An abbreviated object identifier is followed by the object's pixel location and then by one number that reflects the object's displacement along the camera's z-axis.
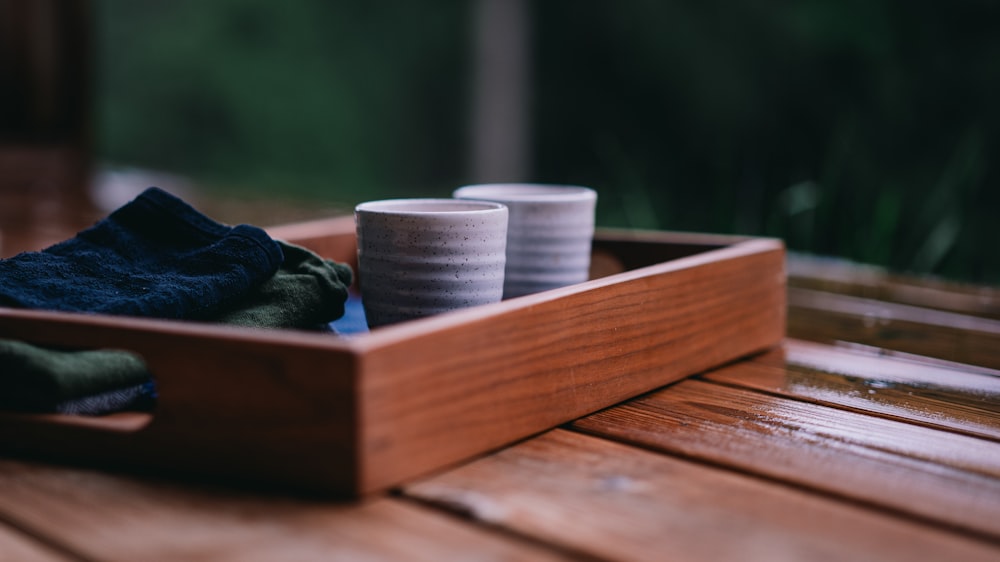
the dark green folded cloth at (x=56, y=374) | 1.06
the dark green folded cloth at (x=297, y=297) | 1.15
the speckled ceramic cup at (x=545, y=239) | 1.24
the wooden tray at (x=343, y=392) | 1.03
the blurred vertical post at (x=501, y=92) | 4.51
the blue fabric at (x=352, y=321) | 1.20
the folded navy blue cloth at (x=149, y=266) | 1.11
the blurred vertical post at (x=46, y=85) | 3.91
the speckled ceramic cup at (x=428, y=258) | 1.16
